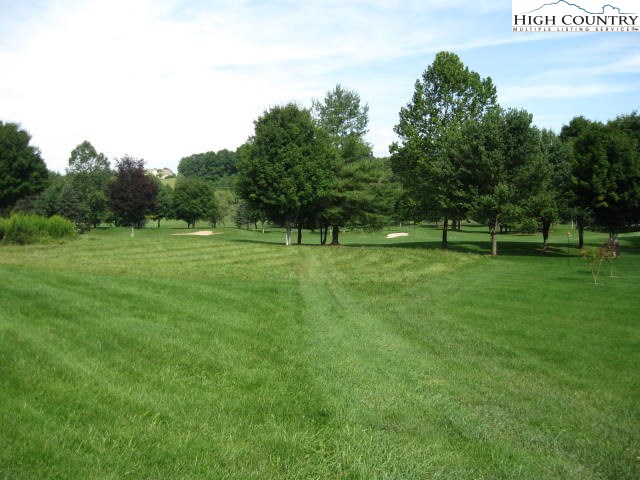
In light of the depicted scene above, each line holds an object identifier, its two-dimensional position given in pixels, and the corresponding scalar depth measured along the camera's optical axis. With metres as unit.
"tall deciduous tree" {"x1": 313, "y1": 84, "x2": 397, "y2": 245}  44.81
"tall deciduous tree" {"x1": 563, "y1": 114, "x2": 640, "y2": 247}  36.69
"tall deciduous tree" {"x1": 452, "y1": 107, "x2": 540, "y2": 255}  36.44
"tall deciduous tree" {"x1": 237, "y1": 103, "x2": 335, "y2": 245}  42.03
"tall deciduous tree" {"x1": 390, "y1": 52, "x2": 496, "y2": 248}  42.94
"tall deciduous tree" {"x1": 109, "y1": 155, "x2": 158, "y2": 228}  62.97
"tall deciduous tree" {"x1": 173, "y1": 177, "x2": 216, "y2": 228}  96.28
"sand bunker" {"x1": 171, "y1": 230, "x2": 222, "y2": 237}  71.22
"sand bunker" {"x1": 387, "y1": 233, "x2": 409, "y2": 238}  71.73
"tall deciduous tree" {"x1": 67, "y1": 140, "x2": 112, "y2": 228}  82.25
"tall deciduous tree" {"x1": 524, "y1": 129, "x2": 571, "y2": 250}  36.69
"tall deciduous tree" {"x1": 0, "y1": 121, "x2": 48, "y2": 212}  67.12
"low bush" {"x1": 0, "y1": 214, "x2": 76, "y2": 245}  33.78
